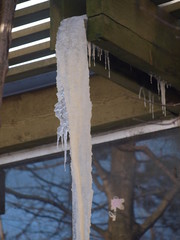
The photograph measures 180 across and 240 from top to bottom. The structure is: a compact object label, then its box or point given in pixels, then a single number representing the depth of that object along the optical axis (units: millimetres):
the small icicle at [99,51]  6688
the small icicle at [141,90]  7732
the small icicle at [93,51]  6619
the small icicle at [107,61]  6916
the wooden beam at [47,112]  8988
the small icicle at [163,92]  7684
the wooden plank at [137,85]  7227
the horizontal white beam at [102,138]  8751
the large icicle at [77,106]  6531
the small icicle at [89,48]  6571
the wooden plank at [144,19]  6573
